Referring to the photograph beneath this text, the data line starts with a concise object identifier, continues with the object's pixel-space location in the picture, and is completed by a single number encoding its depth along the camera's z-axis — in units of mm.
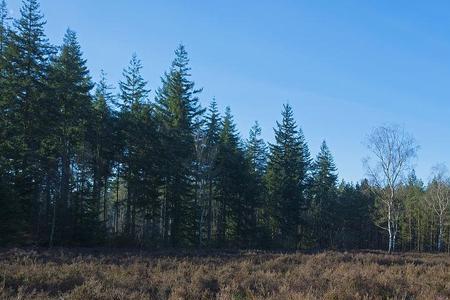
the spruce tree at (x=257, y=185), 52281
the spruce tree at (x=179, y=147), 41538
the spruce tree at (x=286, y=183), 55375
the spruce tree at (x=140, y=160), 40000
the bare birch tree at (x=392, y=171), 48359
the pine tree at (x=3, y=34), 32031
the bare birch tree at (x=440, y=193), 65938
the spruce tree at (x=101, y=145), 38344
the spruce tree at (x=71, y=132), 33438
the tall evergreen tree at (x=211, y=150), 42875
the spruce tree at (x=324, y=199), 68500
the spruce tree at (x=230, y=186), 49812
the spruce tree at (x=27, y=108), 29484
